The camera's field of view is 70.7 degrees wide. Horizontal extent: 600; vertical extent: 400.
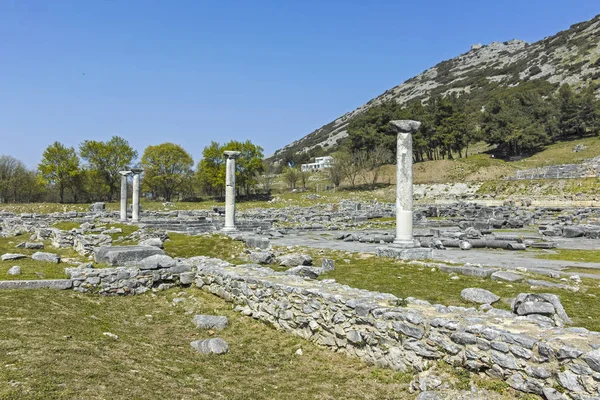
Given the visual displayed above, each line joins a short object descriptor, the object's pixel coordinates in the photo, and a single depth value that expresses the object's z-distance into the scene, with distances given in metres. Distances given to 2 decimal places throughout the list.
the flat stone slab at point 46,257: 13.74
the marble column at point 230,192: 23.23
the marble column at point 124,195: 32.59
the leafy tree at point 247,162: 63.44
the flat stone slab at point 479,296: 8.91
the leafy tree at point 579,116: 68.86
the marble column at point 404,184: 15.81
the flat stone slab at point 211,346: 7.73
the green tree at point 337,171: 63.62
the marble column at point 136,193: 31.42
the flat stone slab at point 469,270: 11.40
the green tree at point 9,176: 57.62
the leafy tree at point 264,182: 70.40
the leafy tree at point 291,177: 69.75
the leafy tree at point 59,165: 56.00
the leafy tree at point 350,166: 63.47
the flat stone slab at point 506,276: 10.77
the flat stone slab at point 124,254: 13.14
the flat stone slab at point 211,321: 9.24
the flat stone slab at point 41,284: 9.75
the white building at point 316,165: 107.82
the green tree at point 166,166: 61.78
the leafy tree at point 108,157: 58.78
